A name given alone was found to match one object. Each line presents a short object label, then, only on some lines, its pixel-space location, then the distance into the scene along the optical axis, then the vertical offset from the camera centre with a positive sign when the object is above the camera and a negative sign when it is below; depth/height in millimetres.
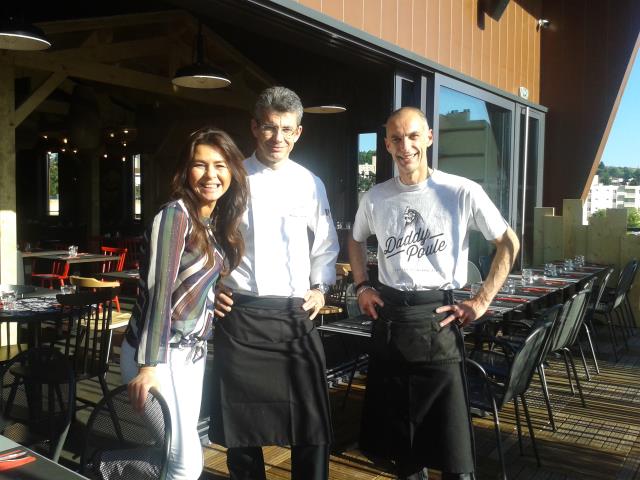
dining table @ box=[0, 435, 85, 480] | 1298 -560
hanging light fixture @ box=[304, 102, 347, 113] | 7109 +1306
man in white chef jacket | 2211 -422
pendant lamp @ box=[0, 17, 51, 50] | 4297 +1270
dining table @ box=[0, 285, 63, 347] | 3449 -574
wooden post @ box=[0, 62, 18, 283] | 5816 +281
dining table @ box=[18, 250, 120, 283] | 7379 -546
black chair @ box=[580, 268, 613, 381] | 5157 -745
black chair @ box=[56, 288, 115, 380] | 3506 -722
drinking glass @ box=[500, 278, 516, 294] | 4689 -550
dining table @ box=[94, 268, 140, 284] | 5648 -578
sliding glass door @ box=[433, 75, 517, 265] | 5230 +746
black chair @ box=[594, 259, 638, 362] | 5559 -787
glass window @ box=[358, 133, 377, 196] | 9672 +895
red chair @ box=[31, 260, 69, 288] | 8117 -848
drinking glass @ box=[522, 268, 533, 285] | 5179 -512
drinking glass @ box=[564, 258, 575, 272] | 6215 -491
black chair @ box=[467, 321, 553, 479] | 2814 -816
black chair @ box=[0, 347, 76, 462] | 1963 -656
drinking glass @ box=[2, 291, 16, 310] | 3654 -539
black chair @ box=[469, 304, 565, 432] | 3190 -833
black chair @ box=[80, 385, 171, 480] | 1525 -585
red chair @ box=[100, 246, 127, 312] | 8820 -740
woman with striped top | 1675 -227
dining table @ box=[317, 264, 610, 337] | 3393 -579
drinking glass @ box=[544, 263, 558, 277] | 5750 -504
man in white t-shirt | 2301 -311
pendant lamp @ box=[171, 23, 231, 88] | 5992 +1375
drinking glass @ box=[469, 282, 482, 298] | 3705 -430
